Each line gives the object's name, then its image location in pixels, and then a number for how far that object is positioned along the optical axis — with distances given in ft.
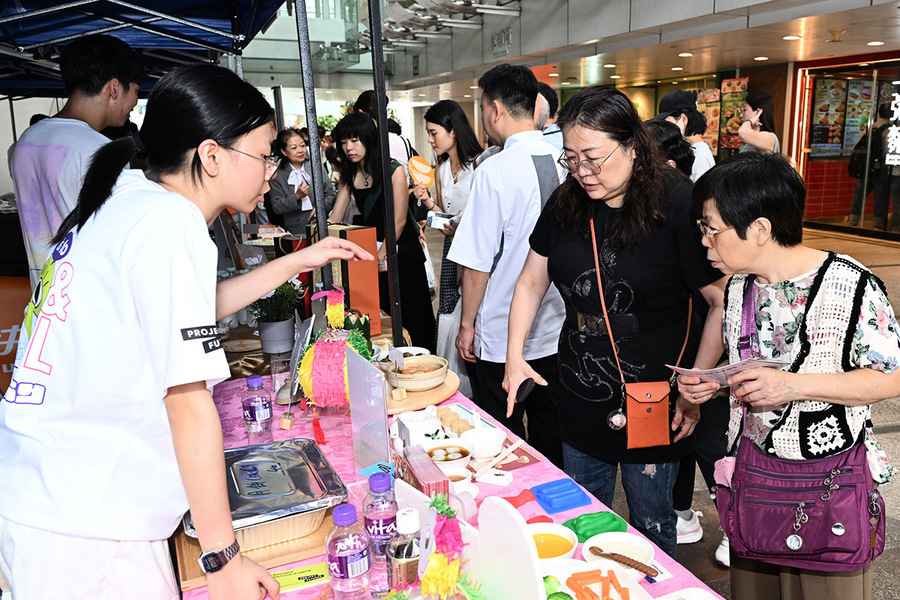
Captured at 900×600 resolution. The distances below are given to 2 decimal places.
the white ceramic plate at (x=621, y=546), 3.77
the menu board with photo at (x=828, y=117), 30.67
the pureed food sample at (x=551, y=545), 3.78
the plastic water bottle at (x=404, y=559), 3.38
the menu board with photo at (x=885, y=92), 28.35
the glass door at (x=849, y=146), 28.78
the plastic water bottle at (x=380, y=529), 3.46
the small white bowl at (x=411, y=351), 6.85
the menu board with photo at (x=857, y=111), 29.60
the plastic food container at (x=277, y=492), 3.74
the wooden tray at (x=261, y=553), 3.77
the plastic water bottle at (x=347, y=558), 3.30
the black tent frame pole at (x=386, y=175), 6.23
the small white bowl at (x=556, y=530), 3.87
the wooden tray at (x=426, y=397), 5.89
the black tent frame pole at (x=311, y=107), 6.23
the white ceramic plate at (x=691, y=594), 3.44
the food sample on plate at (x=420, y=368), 6.29
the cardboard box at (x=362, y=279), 7.57
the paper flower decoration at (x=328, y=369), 5.47
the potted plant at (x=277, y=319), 7.68
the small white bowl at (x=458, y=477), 4.52
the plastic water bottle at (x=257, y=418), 5.50
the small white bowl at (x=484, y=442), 4.93
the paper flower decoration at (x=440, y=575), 3.04
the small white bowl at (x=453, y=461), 4.75
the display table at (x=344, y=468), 3.62
